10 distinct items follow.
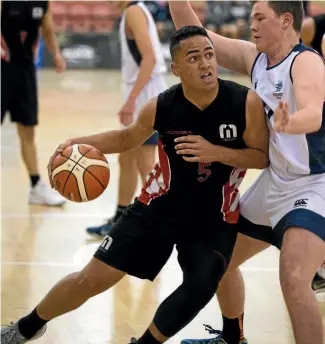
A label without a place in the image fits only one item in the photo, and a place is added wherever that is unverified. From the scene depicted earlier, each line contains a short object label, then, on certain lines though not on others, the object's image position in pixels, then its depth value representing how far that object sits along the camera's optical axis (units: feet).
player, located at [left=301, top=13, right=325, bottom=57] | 37.84
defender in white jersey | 21.90
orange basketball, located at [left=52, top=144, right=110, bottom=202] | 25.49
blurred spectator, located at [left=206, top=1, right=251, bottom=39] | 117.23
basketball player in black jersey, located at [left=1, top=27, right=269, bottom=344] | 23.79
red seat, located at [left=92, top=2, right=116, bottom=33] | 123.44
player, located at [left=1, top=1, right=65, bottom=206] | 47.87
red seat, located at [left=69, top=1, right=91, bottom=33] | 122.11
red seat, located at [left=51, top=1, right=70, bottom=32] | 121.30
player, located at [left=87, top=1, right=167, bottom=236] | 39.48
